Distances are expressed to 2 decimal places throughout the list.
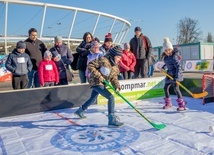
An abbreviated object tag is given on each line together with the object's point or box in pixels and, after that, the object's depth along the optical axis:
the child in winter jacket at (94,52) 4.41
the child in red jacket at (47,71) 4.70
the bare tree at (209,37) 51.58
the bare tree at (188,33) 45.38
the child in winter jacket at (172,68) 4.49
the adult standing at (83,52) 5.03
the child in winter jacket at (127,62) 5.70
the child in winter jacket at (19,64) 4.51
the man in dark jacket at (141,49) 5.81
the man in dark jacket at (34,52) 4.84
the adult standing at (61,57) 4.96
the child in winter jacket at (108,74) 3.37
